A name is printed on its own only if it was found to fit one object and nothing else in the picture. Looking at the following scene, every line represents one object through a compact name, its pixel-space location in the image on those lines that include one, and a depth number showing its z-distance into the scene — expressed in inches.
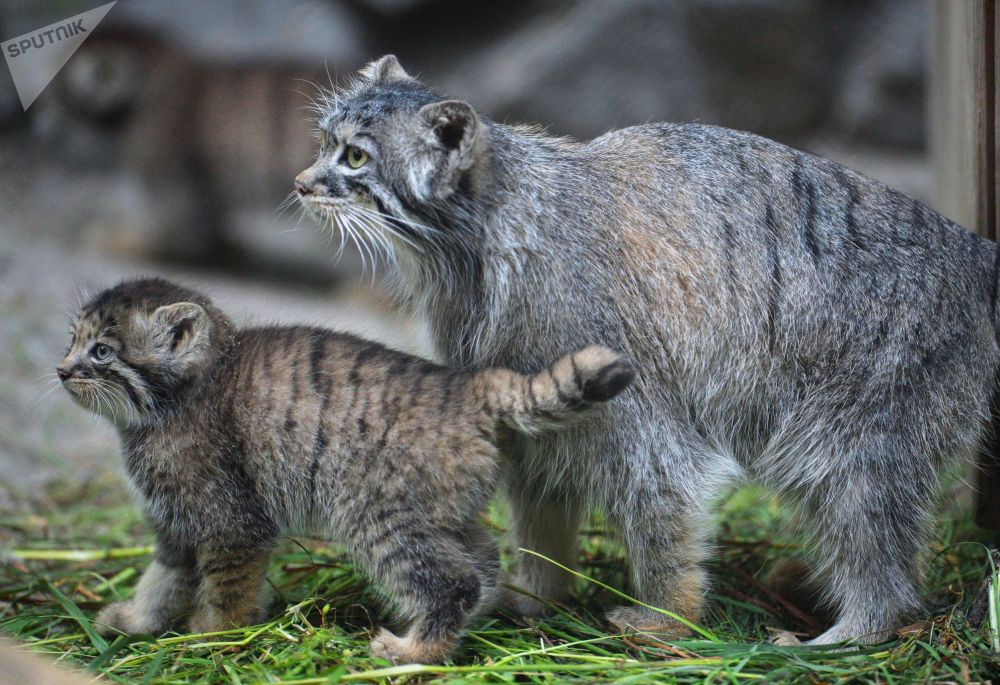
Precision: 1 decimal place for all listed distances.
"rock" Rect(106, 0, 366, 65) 692.1
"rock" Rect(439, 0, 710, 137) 680.4
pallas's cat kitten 295.7
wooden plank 347.3
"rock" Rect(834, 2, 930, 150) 678.5
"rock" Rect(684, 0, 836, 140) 669.3
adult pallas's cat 318.3
